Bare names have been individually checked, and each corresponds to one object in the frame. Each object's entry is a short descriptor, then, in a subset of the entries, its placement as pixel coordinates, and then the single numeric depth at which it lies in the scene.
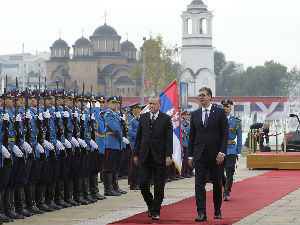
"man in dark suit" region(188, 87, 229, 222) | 13.08
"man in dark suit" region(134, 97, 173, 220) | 13.41
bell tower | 150.25
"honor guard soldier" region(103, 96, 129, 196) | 17.31
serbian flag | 18.28
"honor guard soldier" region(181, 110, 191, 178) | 24.80
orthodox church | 158.00
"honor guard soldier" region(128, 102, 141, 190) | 19.67
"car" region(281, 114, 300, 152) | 32.97
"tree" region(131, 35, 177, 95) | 97.56
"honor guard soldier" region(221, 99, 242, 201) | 16.59
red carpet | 13.05
